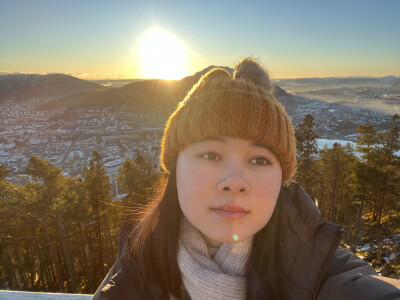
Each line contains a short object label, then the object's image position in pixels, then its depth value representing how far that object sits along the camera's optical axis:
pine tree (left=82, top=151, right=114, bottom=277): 13.09
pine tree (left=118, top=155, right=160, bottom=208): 12.71
